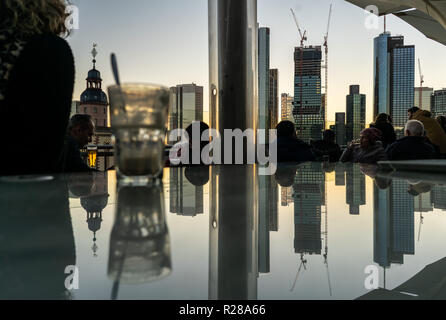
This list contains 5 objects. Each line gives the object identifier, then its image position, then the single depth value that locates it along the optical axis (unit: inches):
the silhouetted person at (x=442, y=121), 134.5
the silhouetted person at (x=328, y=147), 150.5
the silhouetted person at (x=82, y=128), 84.8
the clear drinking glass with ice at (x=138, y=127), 17.5
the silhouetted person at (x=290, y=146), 87.7
